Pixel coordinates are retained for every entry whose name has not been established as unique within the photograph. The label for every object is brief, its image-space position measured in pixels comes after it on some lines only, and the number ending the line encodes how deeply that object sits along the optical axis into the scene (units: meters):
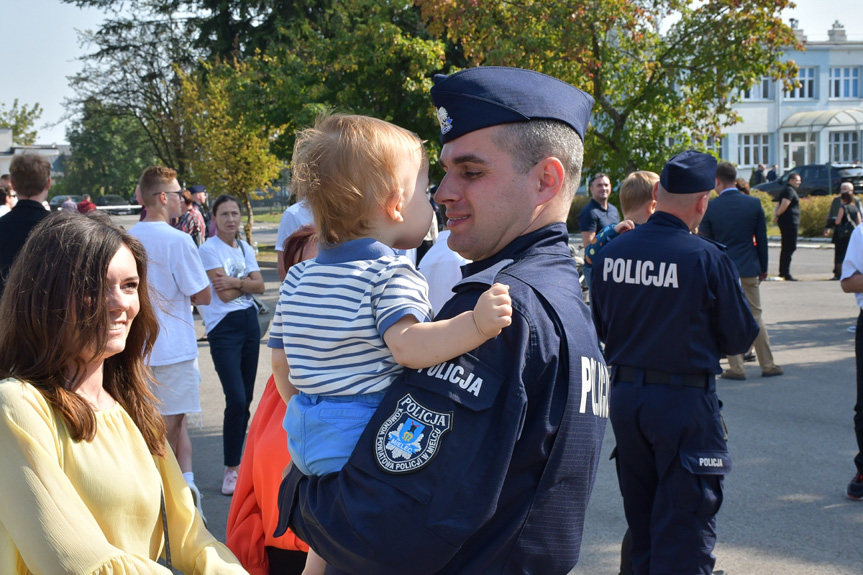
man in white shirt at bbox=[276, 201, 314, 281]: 5.42
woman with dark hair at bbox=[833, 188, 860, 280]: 15.08
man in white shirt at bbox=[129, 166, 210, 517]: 5.23
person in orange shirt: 2.69
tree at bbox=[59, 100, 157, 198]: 60.69
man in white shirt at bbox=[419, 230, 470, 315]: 4.28
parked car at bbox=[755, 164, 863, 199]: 35.25
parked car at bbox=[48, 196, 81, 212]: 49.34
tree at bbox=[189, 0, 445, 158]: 17.22
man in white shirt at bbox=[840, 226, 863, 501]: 5.06
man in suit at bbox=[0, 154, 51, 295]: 5.33
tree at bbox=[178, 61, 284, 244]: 24.44
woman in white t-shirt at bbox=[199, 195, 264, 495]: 5.88
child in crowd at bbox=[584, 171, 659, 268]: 6.27
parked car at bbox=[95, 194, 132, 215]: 58.86
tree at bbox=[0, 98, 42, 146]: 53.06
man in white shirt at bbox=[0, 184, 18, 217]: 10.06
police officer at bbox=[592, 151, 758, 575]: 3.57
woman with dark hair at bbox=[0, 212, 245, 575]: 1.85
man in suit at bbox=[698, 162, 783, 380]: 9.13
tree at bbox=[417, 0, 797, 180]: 11.11
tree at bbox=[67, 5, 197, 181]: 35.28
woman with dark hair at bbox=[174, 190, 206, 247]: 12.01
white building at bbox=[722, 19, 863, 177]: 51.62
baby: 1.75
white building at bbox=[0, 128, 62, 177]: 41.06
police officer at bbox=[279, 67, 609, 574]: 1.48
